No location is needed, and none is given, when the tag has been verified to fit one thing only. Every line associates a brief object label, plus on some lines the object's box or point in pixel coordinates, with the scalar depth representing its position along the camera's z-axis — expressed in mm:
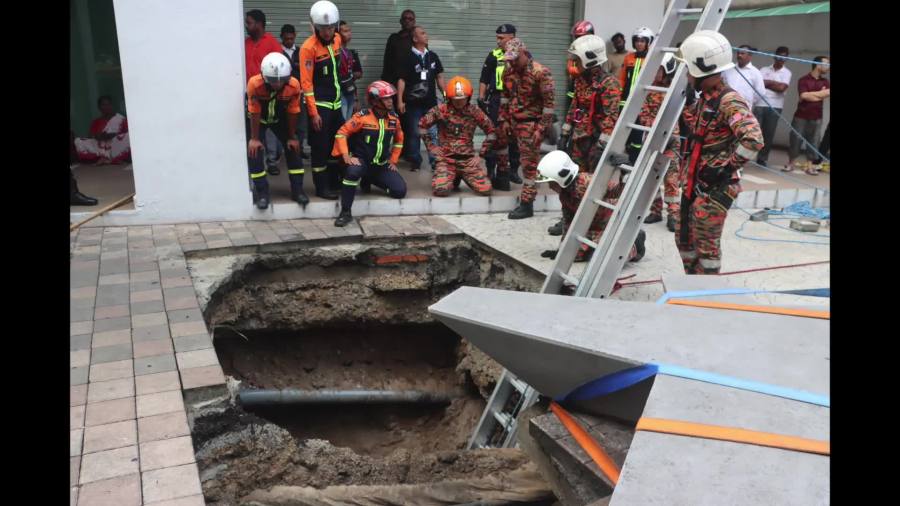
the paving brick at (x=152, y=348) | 3844
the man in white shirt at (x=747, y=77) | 8766
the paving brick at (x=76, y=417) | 3074
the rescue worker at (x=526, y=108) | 6645
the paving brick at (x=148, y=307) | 4473
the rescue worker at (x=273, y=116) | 6066
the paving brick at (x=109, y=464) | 2730
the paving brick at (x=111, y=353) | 3771
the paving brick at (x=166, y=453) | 2820
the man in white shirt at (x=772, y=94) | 9258
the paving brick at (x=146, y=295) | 4680
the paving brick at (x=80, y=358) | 3689
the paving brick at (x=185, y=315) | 4355
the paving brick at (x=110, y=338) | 3977
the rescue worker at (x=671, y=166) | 6592
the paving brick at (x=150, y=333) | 4055
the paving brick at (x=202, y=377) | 3477
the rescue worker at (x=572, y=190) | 5023
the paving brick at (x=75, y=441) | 2865
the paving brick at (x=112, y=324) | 4175
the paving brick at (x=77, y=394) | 3287
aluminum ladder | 4434
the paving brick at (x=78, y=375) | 3482
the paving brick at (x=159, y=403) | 3236
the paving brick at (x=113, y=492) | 2576
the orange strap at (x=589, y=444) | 2496
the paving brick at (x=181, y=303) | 4570
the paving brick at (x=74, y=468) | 2688
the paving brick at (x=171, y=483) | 2625
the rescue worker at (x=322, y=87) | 6359
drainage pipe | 5168
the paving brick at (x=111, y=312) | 4371
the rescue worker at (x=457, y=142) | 7262
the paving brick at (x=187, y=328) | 4145
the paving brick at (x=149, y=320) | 4262
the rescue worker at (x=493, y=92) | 8008
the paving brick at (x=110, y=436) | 2932
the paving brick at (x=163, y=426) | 3033
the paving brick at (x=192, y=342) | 3936
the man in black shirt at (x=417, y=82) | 8148
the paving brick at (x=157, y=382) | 3434
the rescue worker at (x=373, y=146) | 6578
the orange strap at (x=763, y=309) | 2561
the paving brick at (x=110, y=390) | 3348
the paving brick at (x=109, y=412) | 3137
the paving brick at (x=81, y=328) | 4125
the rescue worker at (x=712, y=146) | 4156
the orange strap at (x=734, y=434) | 1697
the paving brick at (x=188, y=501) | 2576
